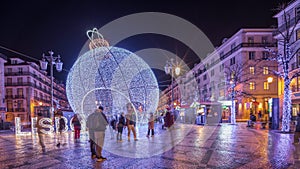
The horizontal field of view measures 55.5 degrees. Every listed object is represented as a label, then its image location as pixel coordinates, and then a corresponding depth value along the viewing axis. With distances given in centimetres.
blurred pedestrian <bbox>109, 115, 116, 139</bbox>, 1848
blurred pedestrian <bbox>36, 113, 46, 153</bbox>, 1218
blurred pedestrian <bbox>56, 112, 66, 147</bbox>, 1655
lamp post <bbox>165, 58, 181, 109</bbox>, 2396
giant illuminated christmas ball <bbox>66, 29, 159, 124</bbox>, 2153
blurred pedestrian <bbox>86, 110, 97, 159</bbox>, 947
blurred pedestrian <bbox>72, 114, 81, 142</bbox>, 1538
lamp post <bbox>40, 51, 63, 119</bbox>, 2406
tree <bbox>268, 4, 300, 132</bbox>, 1845
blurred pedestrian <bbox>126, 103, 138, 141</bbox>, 1398
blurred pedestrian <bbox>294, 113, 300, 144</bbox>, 1191
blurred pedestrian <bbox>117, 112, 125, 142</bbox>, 1446
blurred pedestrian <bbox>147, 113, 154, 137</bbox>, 1730
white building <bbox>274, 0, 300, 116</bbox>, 3447
